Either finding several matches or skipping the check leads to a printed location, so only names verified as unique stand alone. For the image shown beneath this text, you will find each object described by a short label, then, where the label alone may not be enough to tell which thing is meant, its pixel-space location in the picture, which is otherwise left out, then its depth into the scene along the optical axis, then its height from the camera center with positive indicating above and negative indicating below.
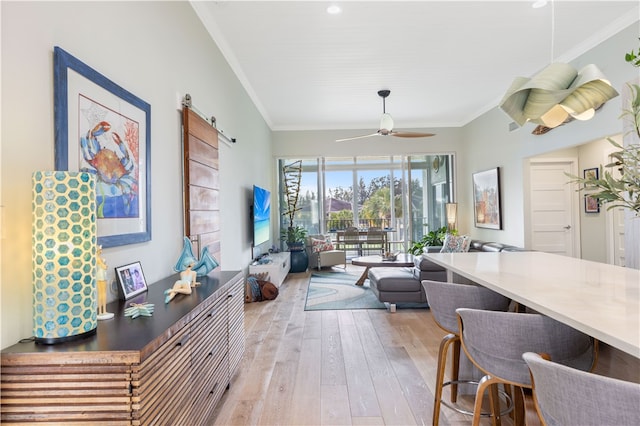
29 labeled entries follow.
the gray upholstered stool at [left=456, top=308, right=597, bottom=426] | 1.32 -0.50
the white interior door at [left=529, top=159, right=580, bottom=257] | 5.73 +0.06
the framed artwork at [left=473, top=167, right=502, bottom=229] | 5.99 +0.27
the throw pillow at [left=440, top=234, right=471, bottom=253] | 4.91 -0.42
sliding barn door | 2.65 +0.31
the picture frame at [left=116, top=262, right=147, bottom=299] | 1.75 -0.30
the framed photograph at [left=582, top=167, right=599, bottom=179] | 5.27 +0.63
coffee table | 4.89 -0.66
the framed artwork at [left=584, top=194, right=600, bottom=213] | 5.34 +0.09
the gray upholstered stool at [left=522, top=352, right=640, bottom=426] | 0.79 -0.45
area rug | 4.40 -1.10
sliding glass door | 7.60 +0.49
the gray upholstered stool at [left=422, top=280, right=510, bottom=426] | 1.81 -0.47
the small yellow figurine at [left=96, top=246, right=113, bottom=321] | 1.46 -0.27
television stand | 4.88 -0.71
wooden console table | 1.08 -0.50
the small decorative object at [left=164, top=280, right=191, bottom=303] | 1.81 -0.37
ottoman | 4.18 -0.88
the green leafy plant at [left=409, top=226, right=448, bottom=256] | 6.85 -0.50
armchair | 6.96 -0.73
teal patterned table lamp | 1.15 -0.11
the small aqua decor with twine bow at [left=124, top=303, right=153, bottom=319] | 1.48 -0.39
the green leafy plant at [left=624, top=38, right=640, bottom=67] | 1.12 +0.49
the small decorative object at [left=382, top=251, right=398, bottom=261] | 5.19 -0.62
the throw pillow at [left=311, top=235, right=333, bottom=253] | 7.09 -0.57
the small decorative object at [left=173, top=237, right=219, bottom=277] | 2.14 -0.27
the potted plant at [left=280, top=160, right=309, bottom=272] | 6.93 -0.20
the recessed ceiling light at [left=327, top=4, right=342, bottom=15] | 3.03 +1.82
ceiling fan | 5.16 +1.37
